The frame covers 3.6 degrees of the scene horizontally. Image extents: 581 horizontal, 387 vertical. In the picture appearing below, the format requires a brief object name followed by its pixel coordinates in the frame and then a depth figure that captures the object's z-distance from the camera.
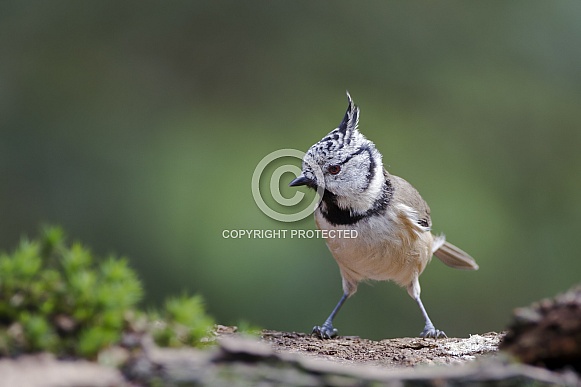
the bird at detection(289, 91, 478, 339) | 3.83
